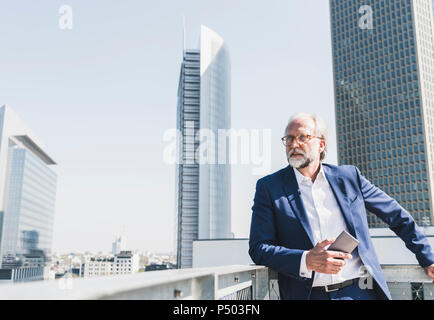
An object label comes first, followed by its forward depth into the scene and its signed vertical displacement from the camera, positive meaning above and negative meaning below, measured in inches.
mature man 116.7 +6.4
